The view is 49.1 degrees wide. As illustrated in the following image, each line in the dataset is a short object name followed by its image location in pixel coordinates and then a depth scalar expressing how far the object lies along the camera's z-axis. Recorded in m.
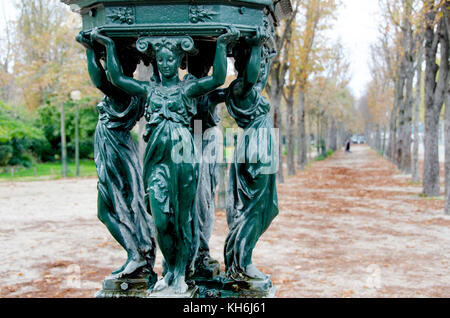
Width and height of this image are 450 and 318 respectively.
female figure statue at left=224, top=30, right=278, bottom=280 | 3.57
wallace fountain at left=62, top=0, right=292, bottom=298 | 3.31
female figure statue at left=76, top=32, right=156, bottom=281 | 3.66
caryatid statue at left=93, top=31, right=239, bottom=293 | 3.30
